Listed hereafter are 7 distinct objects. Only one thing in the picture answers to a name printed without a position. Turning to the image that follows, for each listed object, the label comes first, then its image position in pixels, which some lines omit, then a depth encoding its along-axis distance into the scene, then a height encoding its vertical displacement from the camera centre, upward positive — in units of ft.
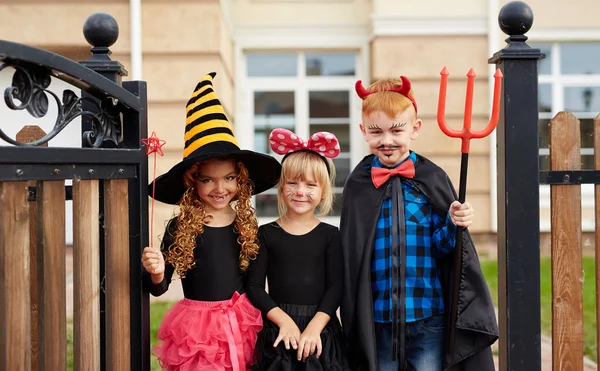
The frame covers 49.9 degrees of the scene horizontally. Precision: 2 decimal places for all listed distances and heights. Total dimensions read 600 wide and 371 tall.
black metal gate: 5.62 -0.16
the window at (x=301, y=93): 25.70 +3.76
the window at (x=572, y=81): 24.56 +3.93
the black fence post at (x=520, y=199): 7.78 -0.18
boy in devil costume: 8.17 -1.06
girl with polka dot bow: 7.97 -1.10
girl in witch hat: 8.00 -0.77
